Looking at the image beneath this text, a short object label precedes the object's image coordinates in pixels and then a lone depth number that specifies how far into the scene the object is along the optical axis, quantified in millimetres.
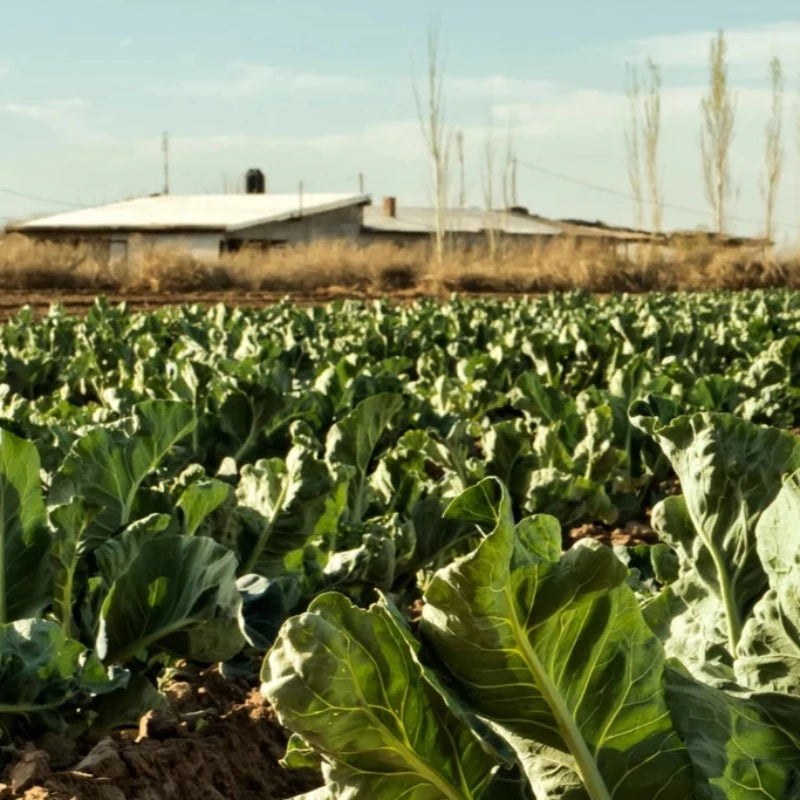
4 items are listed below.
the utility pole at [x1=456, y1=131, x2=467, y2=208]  52062
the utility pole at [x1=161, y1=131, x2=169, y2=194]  63484
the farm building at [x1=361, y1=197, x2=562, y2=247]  51688
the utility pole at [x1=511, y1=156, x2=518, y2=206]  54219
